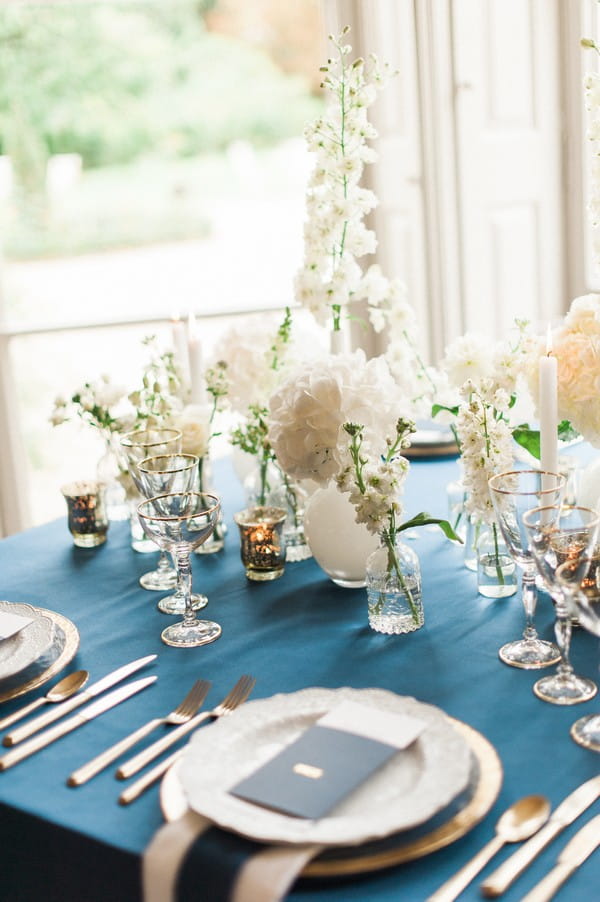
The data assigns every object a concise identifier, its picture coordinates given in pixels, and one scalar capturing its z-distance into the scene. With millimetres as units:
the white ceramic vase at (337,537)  1397
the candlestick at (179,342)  1792
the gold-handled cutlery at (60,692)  1136
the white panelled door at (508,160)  3324
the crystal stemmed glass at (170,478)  1377
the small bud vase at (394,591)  1288
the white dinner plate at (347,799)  861
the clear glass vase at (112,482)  1732
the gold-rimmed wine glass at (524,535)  1160
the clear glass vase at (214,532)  1633
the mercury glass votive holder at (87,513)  1685
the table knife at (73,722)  1055
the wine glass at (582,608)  982
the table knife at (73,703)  1095
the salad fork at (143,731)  1011
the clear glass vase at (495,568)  1377
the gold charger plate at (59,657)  1186
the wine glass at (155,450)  1503
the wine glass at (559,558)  1068
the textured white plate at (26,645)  1219
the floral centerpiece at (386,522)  1248
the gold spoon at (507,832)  816
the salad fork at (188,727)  1014
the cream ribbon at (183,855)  822
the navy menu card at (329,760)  895
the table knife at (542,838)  814
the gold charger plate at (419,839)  840
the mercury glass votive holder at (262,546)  1479
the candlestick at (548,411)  1241
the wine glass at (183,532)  1279
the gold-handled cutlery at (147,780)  961
